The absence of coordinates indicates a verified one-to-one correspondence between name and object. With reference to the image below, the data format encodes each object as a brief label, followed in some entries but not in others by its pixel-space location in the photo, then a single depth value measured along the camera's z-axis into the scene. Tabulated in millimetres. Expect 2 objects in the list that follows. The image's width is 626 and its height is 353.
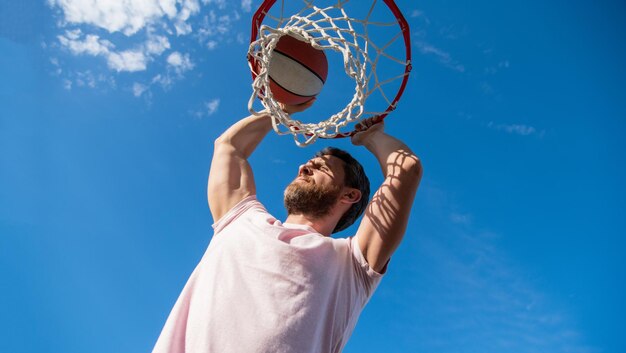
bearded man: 1980
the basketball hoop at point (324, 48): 3152
